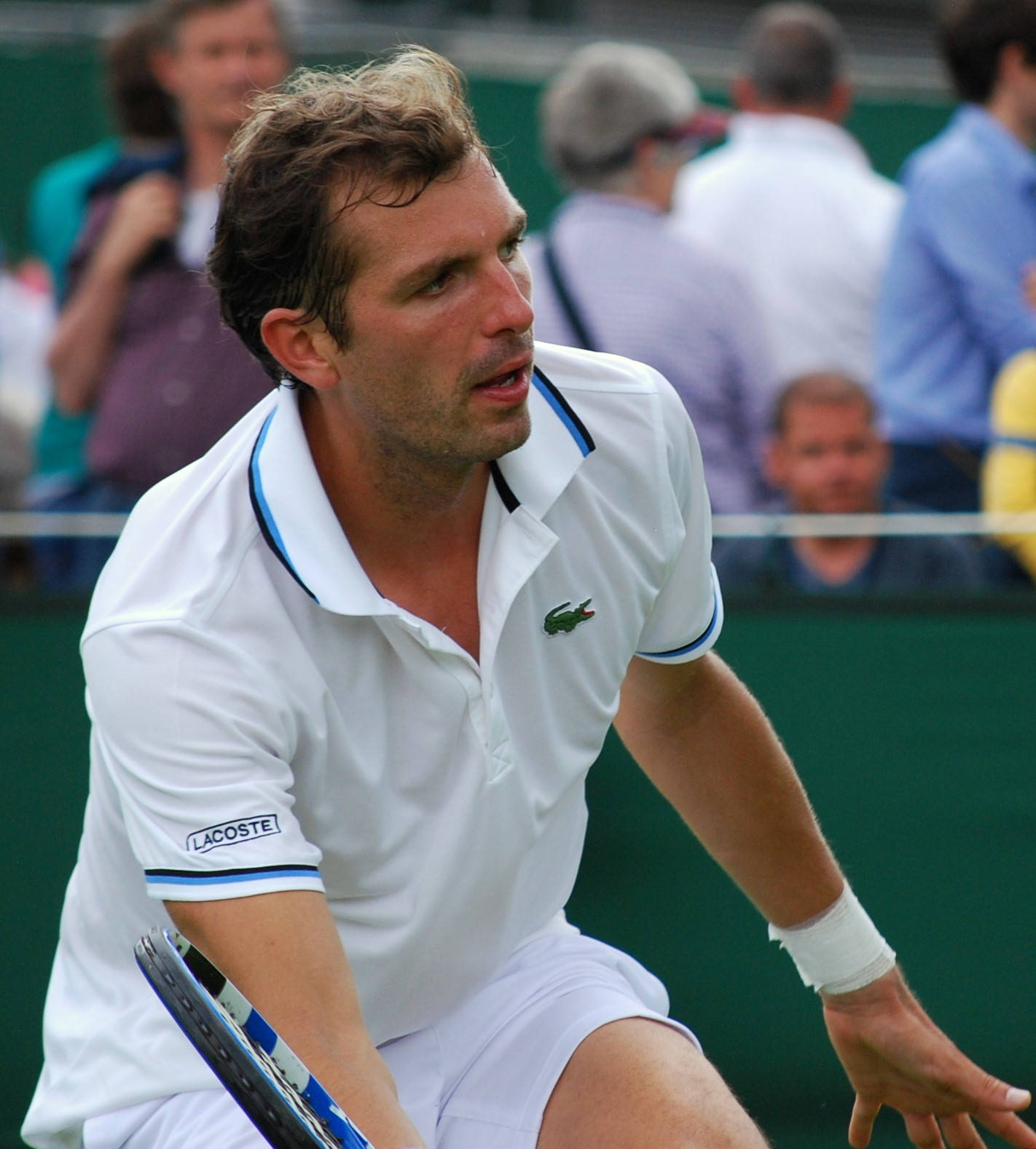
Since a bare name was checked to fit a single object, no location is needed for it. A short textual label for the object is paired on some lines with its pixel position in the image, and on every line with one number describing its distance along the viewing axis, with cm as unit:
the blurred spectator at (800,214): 1091
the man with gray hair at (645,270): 925
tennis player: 450
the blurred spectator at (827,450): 955
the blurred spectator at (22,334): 1566
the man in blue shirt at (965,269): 983
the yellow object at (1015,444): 915
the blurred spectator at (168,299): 910
